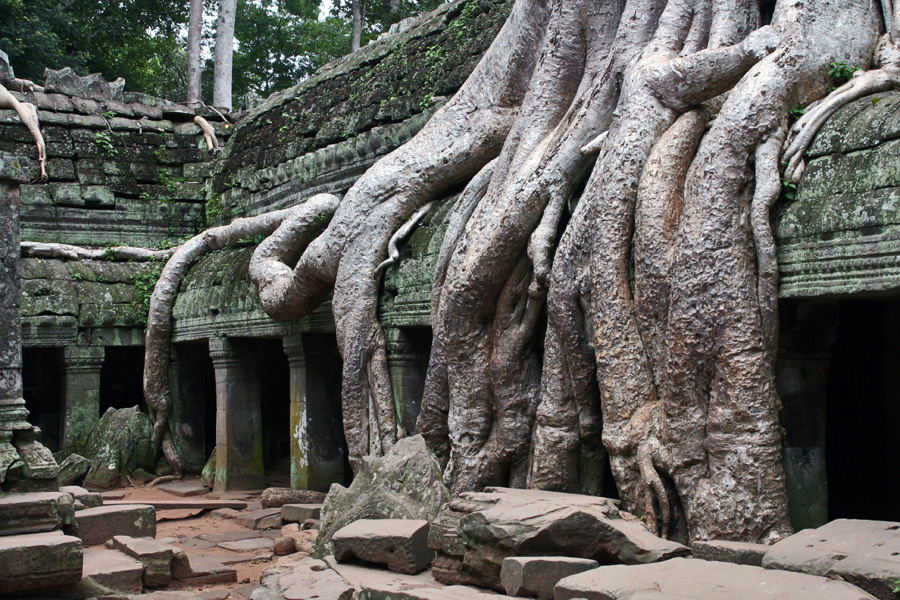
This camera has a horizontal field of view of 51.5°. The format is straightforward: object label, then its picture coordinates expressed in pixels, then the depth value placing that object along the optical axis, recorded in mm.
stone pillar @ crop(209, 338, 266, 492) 9258
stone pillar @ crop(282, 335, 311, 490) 8078
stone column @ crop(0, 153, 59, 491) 5375
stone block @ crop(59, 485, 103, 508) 6672
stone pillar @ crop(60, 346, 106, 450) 10422
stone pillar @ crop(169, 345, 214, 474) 10438
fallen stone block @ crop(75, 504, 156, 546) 6004
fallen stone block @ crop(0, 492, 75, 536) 5000
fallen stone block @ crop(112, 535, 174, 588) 5438
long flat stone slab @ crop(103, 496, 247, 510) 8469
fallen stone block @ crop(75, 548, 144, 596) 5031
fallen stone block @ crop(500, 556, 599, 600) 3703
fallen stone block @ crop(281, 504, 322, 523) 7227
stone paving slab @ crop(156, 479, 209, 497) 9281
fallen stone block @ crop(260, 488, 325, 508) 7895
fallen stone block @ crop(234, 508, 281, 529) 7617
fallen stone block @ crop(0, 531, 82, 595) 4578
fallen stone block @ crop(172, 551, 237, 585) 5727
